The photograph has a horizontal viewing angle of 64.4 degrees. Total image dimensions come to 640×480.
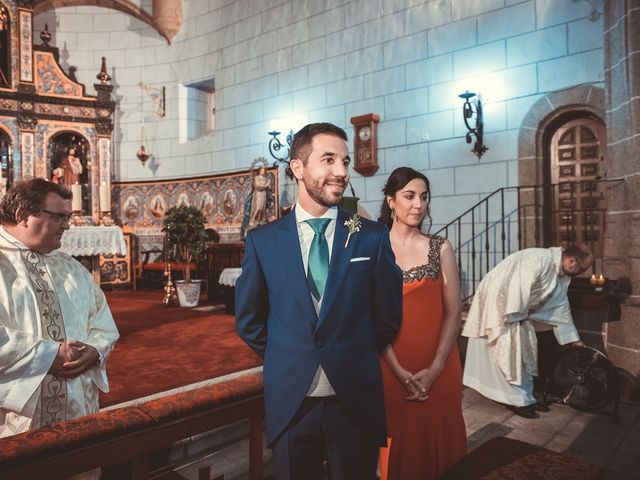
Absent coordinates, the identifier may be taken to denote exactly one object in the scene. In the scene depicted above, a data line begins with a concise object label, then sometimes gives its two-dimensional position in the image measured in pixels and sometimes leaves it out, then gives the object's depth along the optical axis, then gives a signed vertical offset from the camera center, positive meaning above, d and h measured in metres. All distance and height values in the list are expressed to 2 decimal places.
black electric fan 3.90 -1.13
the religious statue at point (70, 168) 9.55 +1.48
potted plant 7.18 +0.09
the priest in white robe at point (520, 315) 3.95 -0.61
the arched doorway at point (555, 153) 5.93 +1.04
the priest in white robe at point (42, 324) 1.68 -0.28
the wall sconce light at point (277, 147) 8.61 +1.68
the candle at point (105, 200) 7.23 +0.67
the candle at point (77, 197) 6.38 +0.62
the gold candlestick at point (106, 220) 8.24 +0.41
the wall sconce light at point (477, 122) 6.37 +1.49
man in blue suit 1.28 -0.20
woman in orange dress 1.99 -0.46
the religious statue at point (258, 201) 8.45 +0.71
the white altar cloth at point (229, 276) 6.41 -0.42
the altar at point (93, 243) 7.30 +0.04
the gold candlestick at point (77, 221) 8.09 +0.40
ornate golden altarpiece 9.19 +2.50
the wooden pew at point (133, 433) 1.05 -0.44
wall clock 7.57 +1.48
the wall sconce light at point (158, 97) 10.53 +3.08
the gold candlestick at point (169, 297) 7.45 -0.77
